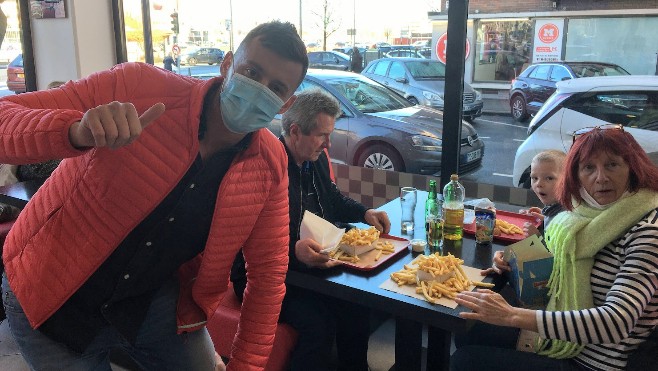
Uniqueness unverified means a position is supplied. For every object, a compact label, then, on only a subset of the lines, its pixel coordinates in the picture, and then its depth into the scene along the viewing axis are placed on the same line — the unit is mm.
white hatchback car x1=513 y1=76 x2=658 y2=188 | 2766
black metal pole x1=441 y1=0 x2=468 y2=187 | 2988
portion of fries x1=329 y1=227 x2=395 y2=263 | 1916
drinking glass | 2348
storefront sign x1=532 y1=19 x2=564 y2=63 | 3027
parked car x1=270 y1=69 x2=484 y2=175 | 3406
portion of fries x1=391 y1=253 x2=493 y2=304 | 1615
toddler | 2158
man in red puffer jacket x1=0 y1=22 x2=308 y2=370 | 1111
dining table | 1541
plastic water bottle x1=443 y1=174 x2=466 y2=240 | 2125
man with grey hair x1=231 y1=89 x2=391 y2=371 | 2080
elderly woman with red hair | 1425
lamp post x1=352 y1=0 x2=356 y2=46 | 3588
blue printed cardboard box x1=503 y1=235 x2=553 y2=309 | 1685
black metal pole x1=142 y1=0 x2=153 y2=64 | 4508
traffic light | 4496
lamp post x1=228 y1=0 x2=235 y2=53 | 4121
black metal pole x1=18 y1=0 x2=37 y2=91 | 4422
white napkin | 1889
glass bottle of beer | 2033
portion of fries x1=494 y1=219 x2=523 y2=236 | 2199
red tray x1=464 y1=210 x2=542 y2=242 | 2154
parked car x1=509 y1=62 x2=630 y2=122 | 2922
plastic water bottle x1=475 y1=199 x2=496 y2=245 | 2078
